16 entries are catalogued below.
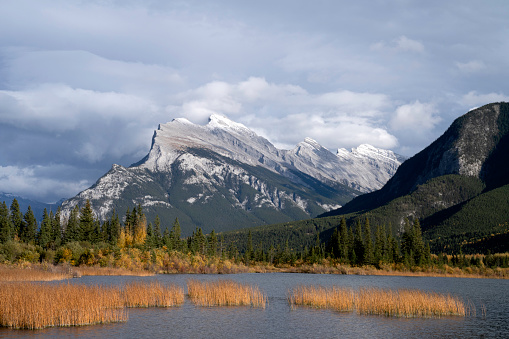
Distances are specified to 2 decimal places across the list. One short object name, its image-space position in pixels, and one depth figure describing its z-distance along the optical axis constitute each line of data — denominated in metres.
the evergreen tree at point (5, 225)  147.88
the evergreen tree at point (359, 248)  187.50
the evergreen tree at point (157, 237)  178.10
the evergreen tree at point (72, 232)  163.93
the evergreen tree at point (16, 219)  171.38
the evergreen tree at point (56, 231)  161.38
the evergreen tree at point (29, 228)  168.65
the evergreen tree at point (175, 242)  192.25
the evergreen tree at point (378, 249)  182.32
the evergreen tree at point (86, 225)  169.25
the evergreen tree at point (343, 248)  196.10
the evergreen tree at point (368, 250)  182.73
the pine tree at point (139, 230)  168.49
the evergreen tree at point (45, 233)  160.41
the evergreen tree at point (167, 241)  179.25
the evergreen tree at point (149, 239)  162.32
